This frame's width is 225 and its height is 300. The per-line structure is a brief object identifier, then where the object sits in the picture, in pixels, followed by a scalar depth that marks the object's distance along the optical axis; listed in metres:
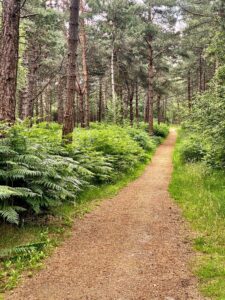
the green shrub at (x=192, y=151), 16.11
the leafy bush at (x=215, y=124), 10.10
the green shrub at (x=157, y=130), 31.43
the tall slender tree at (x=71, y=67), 9.58
